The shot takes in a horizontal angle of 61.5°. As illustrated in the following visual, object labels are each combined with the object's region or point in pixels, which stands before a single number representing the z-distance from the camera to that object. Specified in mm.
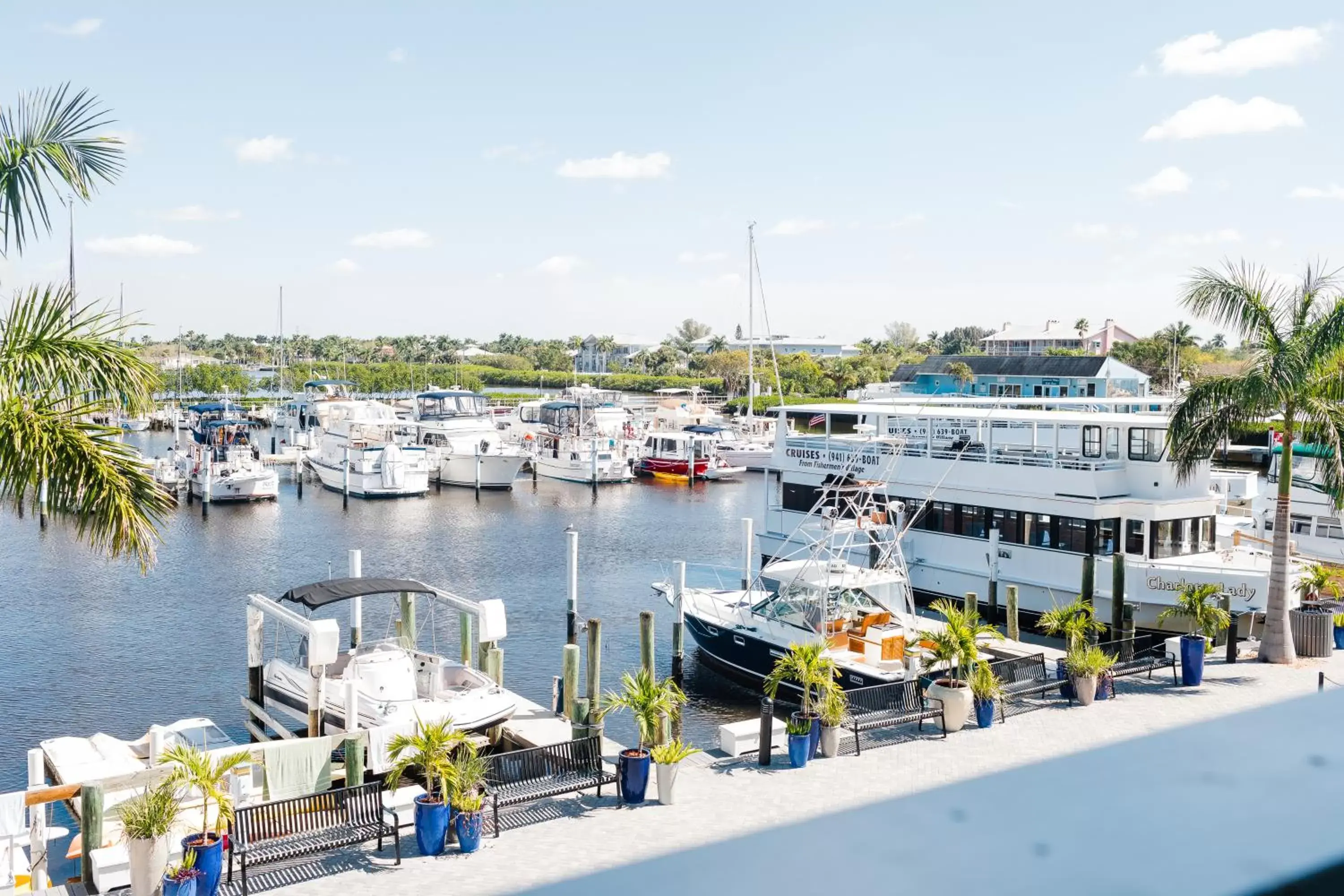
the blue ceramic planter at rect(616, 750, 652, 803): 14430
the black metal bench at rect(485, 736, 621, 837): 14789
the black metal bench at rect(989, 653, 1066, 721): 18875
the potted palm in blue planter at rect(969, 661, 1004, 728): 17812
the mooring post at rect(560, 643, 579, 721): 19617
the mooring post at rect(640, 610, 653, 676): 21344
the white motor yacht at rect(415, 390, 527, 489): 67875
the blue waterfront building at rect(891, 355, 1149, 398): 95188
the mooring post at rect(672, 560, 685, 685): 27234
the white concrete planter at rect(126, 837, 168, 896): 11719
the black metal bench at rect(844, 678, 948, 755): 17375
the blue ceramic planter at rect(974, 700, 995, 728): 17891
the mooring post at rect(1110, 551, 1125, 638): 25453
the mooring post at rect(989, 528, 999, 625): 29609
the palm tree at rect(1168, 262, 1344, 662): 19953
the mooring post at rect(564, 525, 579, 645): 29312
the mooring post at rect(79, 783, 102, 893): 12914
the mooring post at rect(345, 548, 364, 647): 24578
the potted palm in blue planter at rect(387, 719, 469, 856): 12977
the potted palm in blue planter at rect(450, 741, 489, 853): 13070
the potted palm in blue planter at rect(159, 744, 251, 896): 11742
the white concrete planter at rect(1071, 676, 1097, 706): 18984
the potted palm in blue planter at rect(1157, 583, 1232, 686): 19719
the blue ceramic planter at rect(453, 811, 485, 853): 13062
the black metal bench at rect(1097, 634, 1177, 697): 20625
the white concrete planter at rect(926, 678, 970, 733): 17531
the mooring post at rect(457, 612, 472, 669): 22938
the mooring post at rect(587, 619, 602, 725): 20484
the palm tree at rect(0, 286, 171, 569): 8984
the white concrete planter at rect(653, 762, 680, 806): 14492
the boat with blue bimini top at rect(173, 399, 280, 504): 59594
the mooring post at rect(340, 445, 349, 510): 60350
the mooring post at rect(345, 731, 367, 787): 15328
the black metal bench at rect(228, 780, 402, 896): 12688
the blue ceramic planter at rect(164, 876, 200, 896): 11352
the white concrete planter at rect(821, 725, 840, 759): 16500
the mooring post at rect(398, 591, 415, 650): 22938
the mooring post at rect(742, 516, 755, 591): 29734
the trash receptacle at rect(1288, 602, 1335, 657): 21938
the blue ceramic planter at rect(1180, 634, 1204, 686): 19641
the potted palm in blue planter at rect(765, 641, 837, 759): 16422
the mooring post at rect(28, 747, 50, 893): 13453
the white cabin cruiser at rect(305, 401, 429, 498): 63062
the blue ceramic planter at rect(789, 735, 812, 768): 15961
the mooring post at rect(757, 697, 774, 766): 15938
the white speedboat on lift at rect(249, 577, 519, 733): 18594
